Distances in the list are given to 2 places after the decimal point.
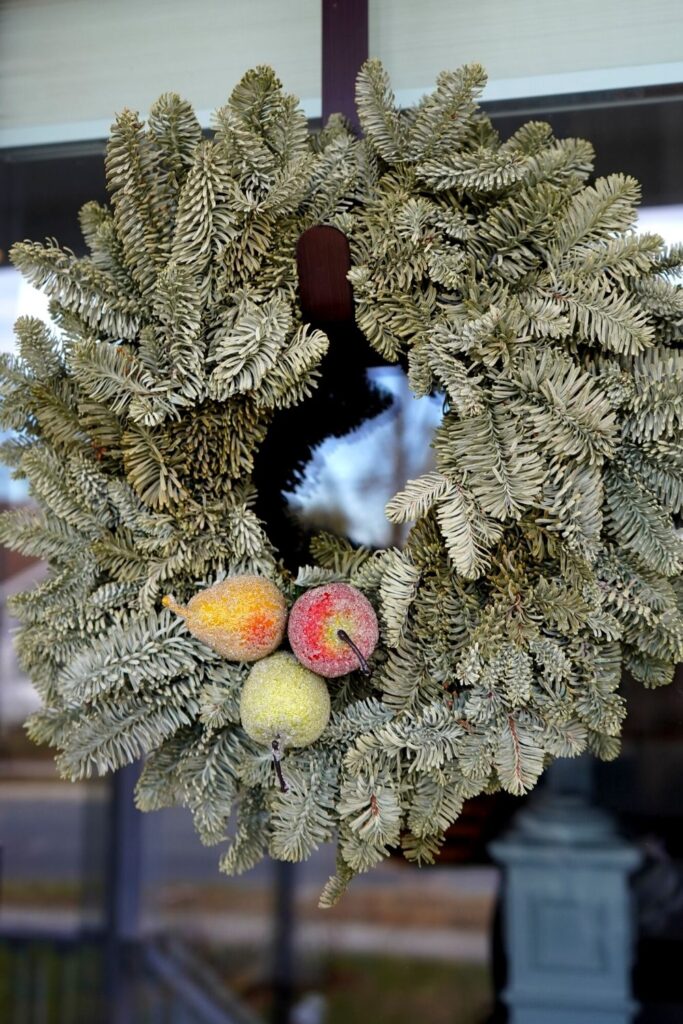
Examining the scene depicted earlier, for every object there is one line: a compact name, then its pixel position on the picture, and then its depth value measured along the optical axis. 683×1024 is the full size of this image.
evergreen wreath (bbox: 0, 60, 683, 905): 0.58
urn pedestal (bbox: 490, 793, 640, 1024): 0.85
